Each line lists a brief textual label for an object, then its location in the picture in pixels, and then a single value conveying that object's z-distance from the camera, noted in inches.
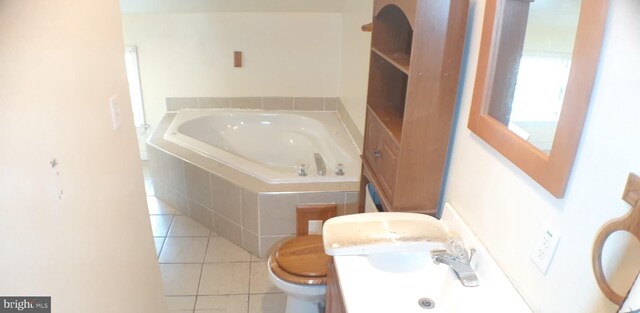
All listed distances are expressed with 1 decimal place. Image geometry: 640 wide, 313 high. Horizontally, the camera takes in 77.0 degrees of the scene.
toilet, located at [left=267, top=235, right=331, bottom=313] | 65.2
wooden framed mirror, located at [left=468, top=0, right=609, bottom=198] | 29.8
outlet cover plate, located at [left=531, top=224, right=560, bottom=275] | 33.8
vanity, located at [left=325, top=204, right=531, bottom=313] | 41.1
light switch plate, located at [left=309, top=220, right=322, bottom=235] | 94.0
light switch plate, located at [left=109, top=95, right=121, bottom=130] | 49.1
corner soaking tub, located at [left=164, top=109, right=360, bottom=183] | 124.6
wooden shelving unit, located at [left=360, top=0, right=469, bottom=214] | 43.3
